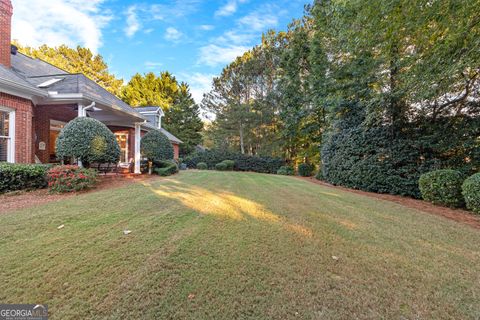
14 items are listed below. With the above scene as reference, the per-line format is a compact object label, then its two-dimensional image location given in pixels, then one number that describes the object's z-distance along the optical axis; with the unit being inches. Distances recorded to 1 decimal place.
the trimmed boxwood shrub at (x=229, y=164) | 728.8
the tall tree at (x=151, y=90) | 1026.8
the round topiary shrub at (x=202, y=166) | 764.6
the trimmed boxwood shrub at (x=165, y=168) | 383.2
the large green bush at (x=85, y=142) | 255.3
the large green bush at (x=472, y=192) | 195.5
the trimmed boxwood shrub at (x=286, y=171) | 690.2
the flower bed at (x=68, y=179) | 212.8
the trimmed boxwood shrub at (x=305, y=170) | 626.8
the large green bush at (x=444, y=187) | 221.8
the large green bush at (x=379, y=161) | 289.6
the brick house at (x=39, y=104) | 247.8
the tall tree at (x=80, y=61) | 908.0
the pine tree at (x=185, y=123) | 1013.8
